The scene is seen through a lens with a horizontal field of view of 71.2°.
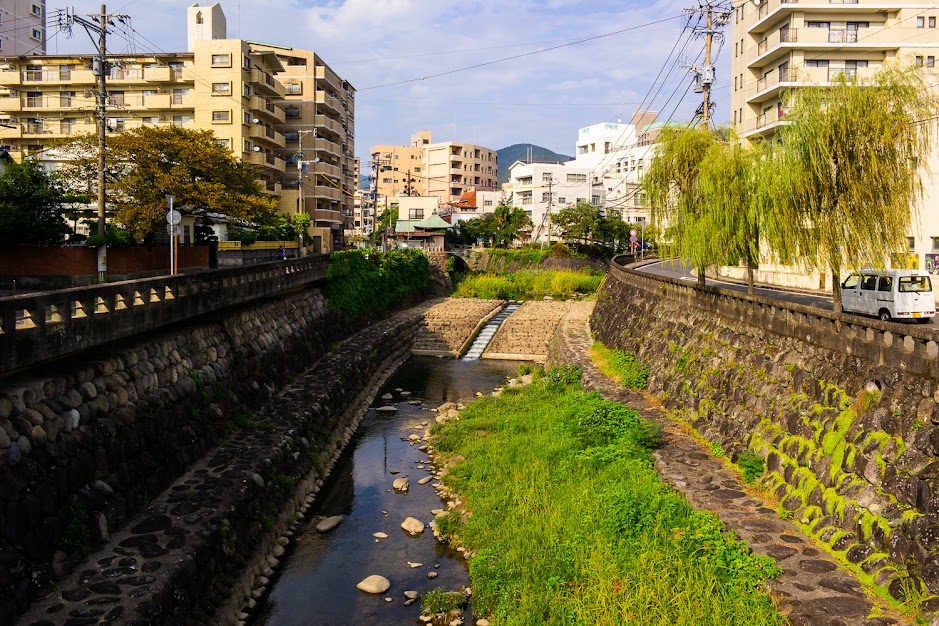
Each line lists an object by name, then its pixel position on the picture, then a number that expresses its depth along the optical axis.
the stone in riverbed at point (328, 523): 16.48
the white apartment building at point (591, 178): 88.00
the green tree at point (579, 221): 70.12
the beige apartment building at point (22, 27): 69.62
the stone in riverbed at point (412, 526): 16.42
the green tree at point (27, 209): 25.44
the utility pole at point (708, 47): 27.88
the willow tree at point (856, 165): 15.12
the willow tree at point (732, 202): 21.95
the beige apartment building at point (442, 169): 125.25
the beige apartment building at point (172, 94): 52.75
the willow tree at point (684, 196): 23.23
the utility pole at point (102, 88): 24.58
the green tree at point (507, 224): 77.69
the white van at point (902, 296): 22.25
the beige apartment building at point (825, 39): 42.88
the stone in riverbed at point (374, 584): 13.66
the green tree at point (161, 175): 28.50
